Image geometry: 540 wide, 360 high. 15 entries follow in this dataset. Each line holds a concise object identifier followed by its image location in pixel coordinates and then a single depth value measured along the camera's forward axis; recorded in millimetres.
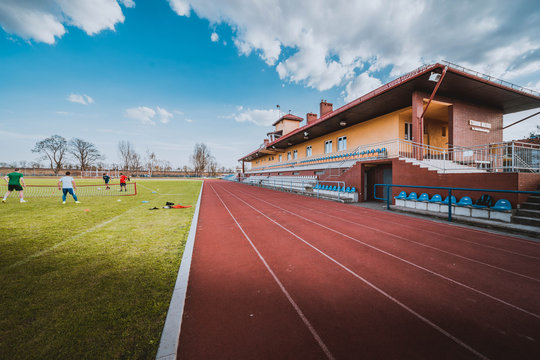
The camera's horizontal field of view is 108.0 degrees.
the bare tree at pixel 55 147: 61500
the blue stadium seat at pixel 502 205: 6513
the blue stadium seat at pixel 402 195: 10006
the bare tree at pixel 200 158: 78250
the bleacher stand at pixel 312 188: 13266
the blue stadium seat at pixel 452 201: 8089
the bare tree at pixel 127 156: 71312
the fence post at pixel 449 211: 7288
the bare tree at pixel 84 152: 64000
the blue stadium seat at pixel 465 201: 7540
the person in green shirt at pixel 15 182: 10845
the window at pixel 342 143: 19627
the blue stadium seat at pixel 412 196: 9672
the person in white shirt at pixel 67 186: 10586
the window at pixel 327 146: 21625
